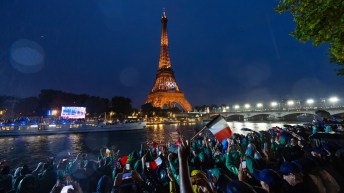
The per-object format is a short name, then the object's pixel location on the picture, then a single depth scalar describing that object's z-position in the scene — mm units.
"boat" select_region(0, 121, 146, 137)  49156
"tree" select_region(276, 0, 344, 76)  7301
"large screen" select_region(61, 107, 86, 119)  61275
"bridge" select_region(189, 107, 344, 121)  66825
